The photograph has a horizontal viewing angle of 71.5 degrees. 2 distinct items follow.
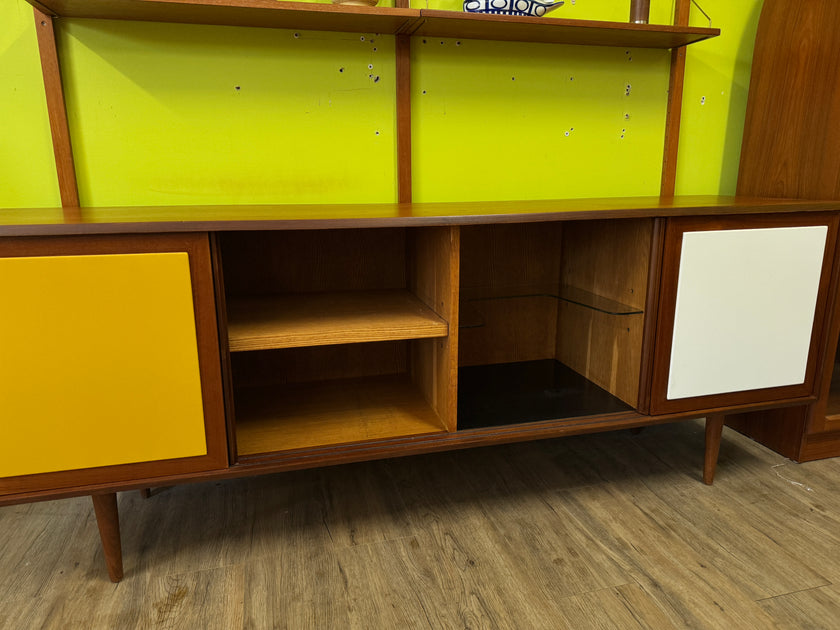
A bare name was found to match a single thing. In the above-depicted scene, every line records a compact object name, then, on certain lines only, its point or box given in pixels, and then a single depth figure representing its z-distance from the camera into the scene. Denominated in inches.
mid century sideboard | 39.6
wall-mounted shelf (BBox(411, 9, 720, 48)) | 53.0
